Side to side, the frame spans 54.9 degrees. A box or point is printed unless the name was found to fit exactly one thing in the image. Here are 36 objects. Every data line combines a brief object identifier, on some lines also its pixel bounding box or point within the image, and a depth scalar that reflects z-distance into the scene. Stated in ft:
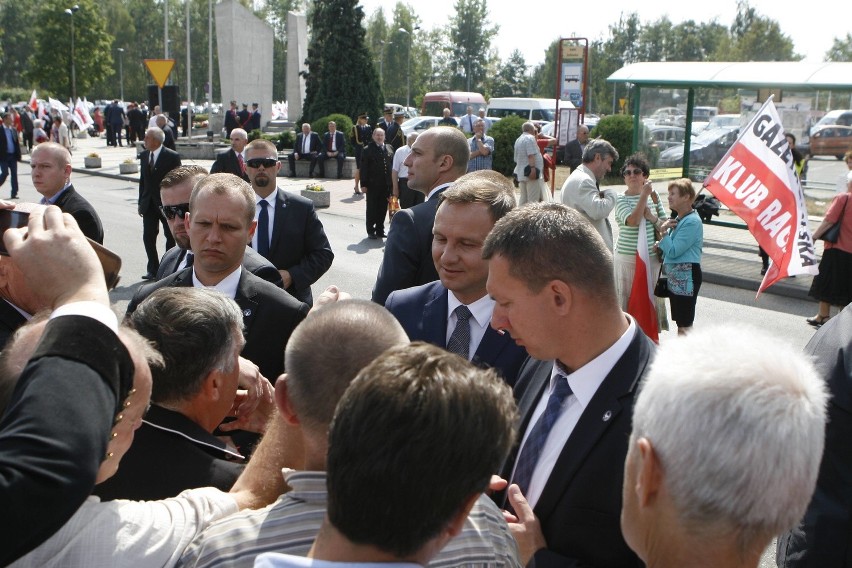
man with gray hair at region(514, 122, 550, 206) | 49.14
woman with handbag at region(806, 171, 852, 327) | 28.32
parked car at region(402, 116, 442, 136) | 111.55
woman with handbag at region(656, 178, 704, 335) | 24.66
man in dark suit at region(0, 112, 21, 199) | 64.54
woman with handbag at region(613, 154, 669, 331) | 25.45
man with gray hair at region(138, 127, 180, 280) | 34.76
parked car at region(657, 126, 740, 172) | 46.01
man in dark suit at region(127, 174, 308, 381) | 12.87
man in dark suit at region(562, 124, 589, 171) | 76.02
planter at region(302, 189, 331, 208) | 60.54
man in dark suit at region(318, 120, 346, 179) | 79.05
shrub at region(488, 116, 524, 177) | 79.10
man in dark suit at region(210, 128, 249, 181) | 32.86
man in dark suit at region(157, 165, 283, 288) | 15.33
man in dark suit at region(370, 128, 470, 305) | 15.26
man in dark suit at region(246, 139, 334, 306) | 19.21
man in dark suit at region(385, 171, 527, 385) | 11.41
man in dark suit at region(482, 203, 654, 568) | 7.32
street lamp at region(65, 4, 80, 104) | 153.39
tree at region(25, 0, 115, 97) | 184.85
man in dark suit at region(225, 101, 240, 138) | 115.44
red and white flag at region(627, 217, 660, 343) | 24.44
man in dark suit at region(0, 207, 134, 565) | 4.24
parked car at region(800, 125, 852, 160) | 48.01
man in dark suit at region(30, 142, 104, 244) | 21.68
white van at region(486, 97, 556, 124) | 127.44
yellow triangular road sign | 70.85
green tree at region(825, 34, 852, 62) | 271.69
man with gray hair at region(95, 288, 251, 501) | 7.29
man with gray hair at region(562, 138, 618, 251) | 26.45
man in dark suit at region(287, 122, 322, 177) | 80.02
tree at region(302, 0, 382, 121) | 118.73
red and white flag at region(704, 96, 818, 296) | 22.95
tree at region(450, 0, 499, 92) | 307.78
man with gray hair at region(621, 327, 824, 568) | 4.98
